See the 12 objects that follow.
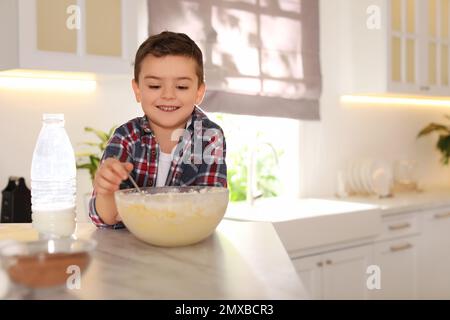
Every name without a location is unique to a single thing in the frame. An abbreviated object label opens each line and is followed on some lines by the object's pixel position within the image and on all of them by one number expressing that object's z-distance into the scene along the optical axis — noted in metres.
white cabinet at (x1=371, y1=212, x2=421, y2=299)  2.94
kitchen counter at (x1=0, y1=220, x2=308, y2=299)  0.71
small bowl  0.69
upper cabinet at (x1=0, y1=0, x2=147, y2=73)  2.00
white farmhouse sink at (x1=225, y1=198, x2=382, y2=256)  2.46
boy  1.27
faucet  3.00
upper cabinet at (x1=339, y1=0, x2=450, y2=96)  3.43
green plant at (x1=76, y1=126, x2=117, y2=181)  2.39
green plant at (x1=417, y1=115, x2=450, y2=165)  4.21
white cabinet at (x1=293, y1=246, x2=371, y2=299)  2.56
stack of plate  3.42
